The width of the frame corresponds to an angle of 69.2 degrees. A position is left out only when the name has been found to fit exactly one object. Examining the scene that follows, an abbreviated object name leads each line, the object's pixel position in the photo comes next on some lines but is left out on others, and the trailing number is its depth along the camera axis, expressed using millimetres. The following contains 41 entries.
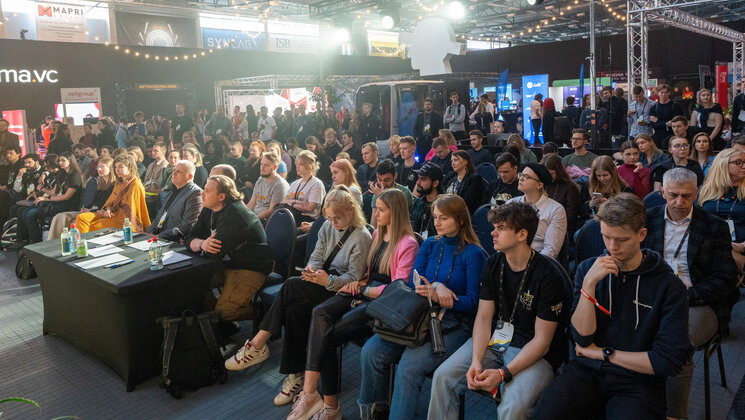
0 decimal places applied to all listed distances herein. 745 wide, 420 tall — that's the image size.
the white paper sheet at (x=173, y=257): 3668
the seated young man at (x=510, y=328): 2348
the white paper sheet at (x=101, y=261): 3680
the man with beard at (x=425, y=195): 4602
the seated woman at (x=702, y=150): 5109
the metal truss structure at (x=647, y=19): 11193
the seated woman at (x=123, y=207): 5473
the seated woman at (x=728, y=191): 3410
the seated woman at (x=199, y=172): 6853
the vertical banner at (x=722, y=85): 16531
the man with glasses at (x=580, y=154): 5984
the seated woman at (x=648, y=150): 5389
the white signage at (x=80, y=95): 14326
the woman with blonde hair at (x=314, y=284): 3285
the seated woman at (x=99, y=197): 6031
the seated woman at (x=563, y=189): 4258
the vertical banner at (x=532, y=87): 16969
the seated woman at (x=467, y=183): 4882
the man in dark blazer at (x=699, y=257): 2668
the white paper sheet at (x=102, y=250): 3985
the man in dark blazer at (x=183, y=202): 4785
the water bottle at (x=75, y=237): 4109
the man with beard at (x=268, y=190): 5488
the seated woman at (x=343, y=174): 5039
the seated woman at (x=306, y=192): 5293
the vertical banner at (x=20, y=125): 12531
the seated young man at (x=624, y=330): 2070
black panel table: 3402
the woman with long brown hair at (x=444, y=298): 2686
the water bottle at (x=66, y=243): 4027
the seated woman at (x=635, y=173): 5000
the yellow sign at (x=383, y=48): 24688
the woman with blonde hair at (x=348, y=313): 3051
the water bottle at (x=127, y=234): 4299
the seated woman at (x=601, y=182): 4359
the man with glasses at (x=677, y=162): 4832
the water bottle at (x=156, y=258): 3514
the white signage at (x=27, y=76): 13273
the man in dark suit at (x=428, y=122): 10436
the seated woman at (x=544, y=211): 3529
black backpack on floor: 3400
